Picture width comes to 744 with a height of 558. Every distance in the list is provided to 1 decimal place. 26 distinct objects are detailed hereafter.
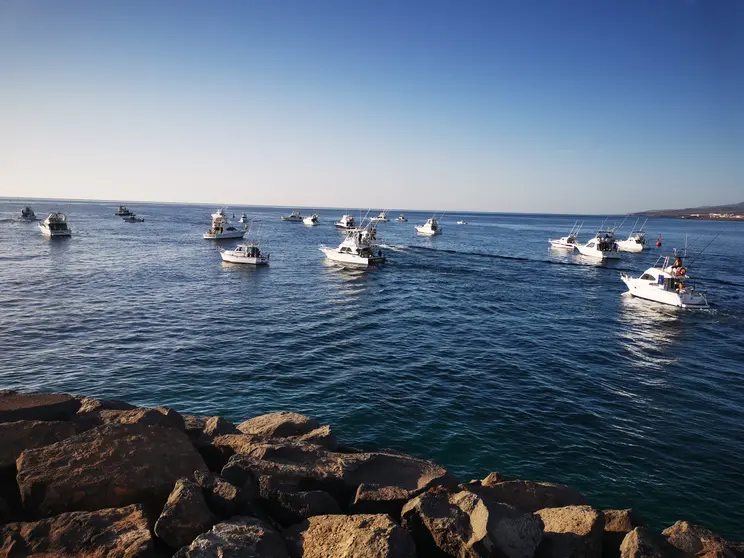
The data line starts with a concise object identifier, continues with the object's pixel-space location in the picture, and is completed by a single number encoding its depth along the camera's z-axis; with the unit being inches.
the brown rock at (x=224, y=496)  331.3
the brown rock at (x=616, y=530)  351.6
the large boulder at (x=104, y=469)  326.6
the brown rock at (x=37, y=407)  445.1
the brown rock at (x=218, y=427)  491.5
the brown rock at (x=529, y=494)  413.7
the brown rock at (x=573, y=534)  328.1
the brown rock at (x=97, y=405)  503.2
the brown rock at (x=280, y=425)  514.0
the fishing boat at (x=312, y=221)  6144.7
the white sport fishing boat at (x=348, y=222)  4788.4
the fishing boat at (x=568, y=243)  3571.4
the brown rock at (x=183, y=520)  296.8
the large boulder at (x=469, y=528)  310.8
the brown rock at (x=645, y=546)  316.5
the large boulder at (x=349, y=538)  286.0
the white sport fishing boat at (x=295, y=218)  7096.5
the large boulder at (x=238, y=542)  275.3
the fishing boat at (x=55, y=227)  3154.5
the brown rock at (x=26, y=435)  367.2
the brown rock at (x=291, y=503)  344.5
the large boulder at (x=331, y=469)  376.5
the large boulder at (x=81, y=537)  279.1
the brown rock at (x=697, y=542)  332.8
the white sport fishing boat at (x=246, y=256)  2258.9
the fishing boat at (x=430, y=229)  4854.8
